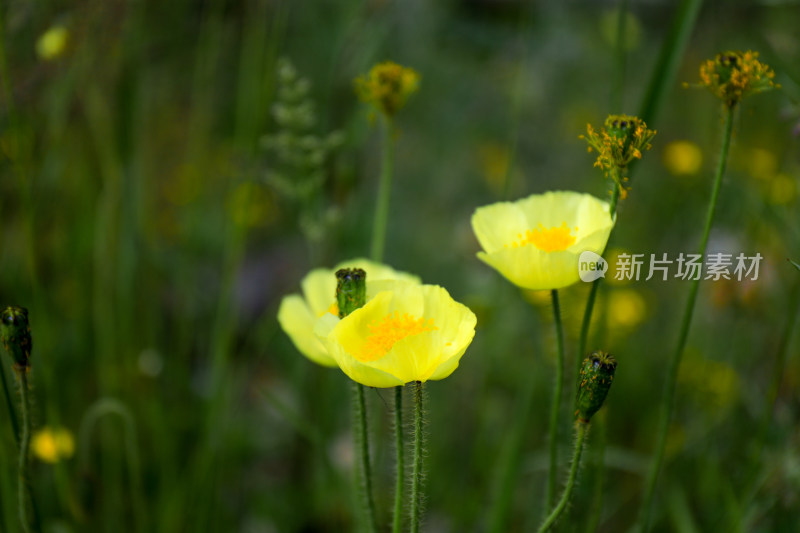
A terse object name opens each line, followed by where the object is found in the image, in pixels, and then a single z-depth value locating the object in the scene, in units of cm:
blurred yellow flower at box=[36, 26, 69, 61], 95
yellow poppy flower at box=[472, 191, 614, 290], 81
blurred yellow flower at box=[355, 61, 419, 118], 88
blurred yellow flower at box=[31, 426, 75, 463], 93
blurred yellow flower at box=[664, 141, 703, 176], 139
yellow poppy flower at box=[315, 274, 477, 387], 79
